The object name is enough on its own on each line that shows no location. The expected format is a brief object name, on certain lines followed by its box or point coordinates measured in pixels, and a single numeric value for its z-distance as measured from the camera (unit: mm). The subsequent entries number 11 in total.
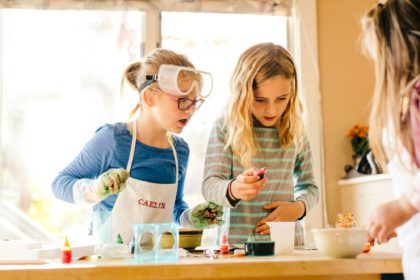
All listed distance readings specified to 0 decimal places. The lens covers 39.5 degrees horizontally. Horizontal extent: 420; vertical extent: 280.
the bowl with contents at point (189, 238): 1603
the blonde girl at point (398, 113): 1153
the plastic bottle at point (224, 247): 1505
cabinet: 2605
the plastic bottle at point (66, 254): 1283
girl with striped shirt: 1888
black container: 1401
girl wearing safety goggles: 1817
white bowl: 1282
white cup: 1463
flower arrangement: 3035
